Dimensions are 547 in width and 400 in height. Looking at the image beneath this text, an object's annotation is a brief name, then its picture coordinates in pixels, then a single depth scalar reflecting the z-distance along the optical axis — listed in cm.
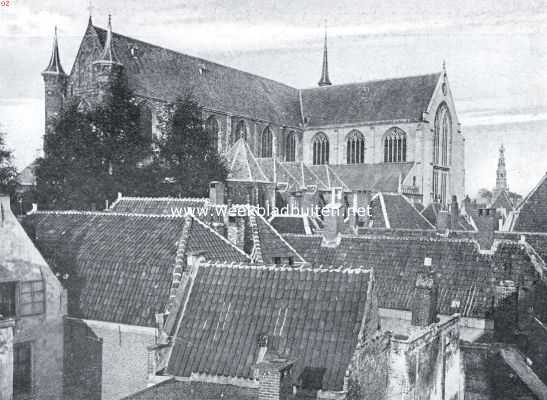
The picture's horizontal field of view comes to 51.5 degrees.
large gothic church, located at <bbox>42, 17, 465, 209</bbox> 5047
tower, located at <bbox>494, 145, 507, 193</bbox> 11746
